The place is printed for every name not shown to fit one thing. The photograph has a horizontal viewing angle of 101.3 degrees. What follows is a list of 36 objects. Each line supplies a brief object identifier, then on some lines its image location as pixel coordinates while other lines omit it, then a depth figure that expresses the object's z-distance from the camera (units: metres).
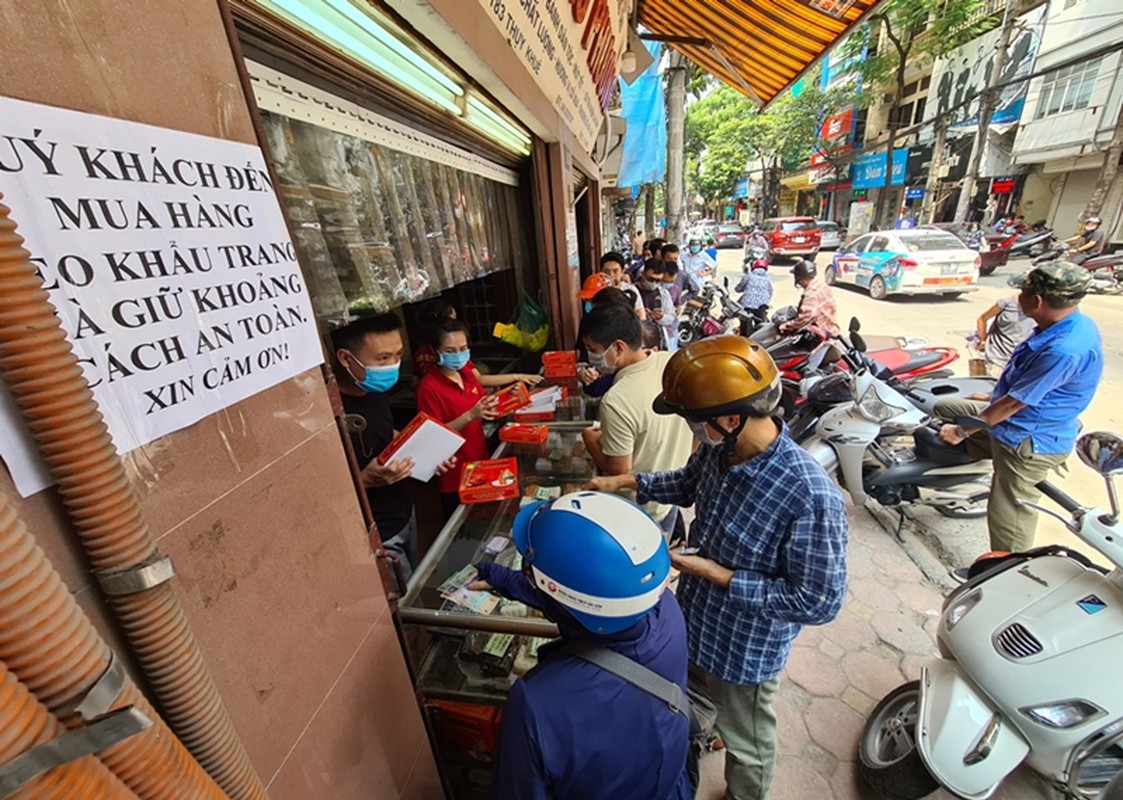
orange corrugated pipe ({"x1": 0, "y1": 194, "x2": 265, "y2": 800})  0.54
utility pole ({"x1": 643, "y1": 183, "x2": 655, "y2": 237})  18.35
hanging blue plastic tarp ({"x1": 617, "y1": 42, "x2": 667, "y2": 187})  8.38
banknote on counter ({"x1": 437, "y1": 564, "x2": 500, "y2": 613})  1.87
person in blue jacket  1.07
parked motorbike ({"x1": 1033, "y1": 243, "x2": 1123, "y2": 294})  9.88
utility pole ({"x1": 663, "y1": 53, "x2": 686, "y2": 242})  8.45
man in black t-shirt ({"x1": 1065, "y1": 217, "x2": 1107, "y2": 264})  11.62
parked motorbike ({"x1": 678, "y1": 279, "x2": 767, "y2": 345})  7.31
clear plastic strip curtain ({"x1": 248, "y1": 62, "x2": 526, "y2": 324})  1.51
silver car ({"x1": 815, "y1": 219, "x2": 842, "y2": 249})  21.47
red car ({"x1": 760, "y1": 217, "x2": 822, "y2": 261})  19.44
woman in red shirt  2.69
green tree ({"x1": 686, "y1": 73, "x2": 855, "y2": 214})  24.52
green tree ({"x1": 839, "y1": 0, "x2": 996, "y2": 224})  14.85
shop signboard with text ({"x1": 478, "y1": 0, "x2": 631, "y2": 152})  2.30
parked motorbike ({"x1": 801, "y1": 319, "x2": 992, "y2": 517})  3.38
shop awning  4.12
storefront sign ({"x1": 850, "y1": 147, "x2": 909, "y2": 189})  23.33
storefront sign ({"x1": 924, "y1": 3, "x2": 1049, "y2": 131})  17.26
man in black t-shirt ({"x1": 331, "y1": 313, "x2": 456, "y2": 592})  1.97
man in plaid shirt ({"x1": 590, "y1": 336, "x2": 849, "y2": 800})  1.44
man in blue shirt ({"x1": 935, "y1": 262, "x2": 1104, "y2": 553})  2.56
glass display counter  1.78
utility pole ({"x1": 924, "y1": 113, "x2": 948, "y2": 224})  18.86
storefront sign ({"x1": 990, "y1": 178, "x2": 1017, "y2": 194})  19.62
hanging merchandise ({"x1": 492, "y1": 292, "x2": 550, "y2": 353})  4.39
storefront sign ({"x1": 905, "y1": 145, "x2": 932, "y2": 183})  23.05
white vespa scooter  1.60
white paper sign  0.61
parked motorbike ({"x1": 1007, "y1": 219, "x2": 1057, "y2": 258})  14.54
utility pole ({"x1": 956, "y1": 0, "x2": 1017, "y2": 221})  14.62
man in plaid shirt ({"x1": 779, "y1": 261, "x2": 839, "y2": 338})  5.58
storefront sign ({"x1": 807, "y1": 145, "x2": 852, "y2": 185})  26.67
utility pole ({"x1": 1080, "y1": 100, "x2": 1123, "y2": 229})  13.63
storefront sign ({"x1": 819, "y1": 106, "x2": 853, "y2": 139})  26.21
